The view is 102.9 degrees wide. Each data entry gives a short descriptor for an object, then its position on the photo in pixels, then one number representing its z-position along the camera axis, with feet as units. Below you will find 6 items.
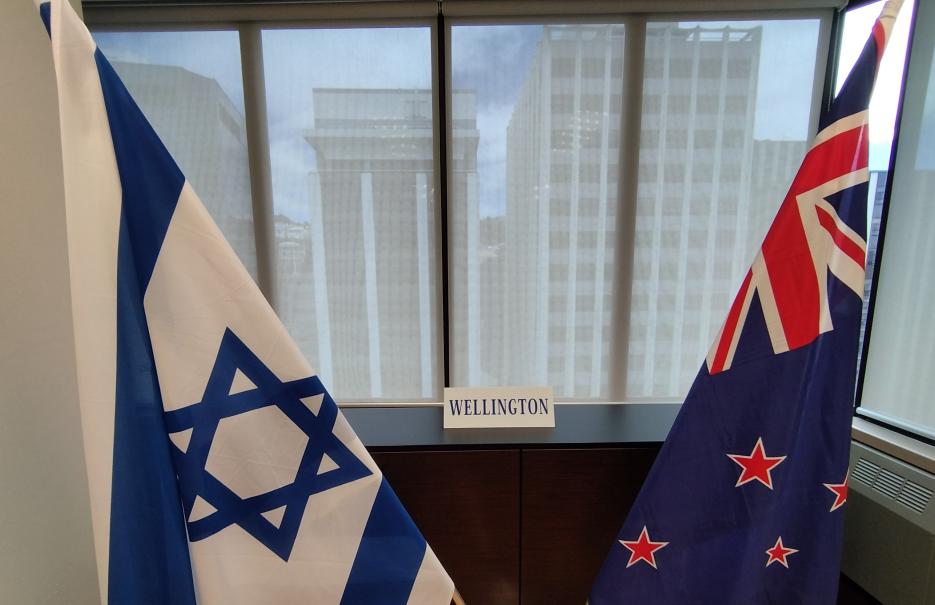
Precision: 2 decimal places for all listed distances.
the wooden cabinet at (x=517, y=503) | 3.74
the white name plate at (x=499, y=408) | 4.02
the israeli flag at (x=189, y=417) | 1.88
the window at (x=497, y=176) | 5.34
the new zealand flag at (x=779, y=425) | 2.52
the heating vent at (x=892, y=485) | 3.29
